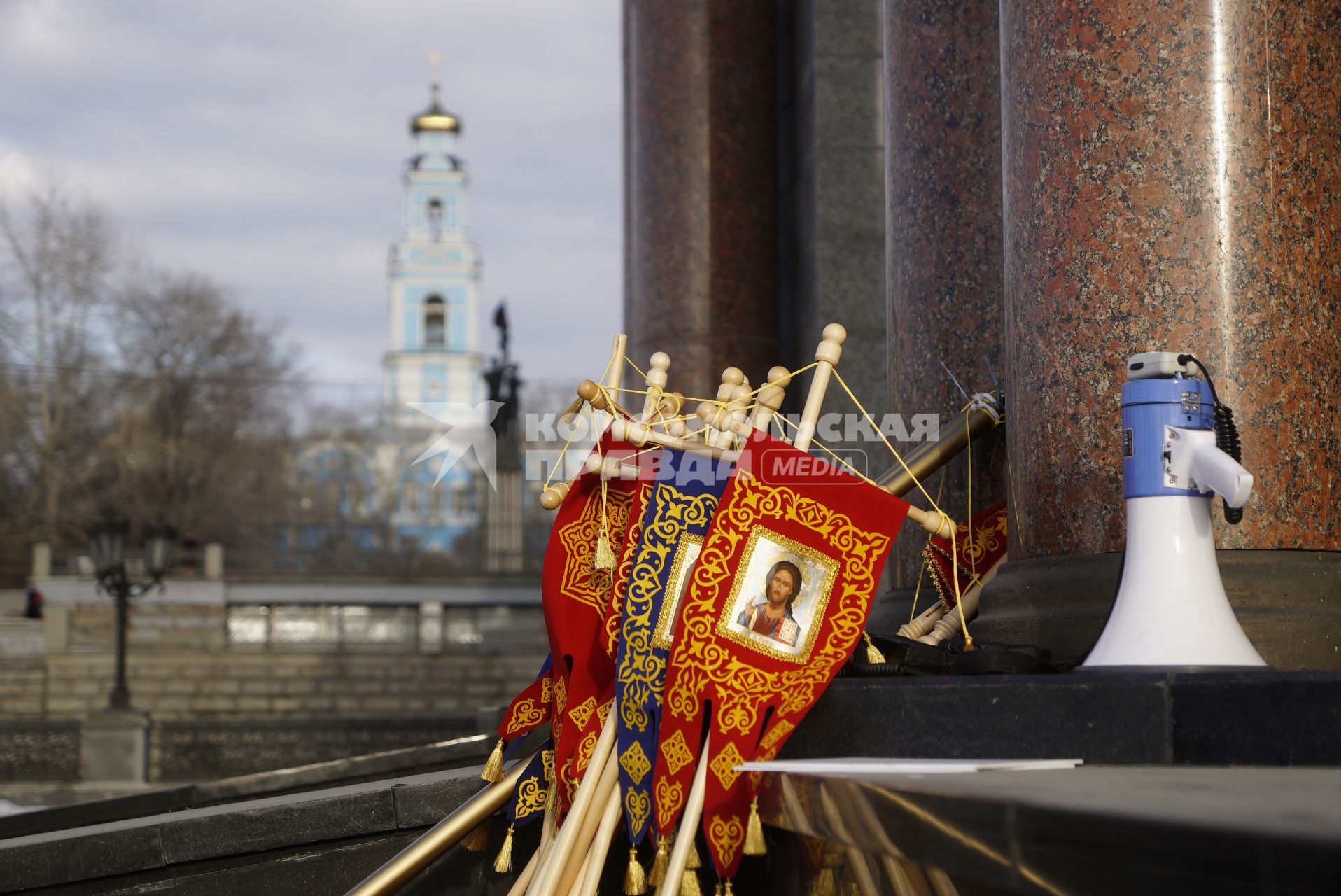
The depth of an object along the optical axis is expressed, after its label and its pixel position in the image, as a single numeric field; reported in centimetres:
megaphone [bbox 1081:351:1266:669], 242
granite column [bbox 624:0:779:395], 704
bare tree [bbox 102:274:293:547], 3666
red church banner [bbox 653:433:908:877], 262
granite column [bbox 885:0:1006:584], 432
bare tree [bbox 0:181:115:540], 3506
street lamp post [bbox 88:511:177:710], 1568
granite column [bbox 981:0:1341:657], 281
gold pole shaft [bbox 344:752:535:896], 299
